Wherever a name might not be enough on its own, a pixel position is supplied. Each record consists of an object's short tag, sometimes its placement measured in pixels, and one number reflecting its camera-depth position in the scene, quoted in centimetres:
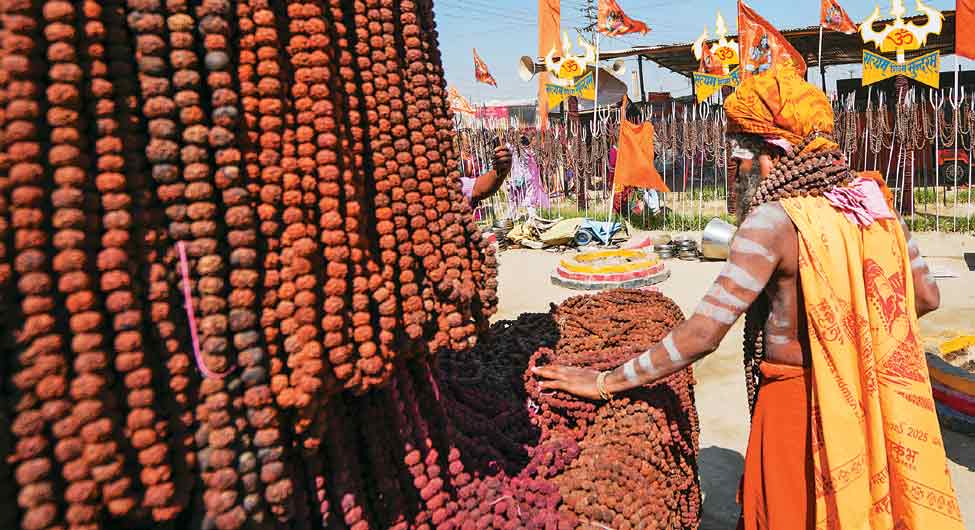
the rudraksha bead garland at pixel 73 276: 93
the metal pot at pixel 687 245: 1099
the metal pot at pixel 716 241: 1037
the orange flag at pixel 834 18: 1184
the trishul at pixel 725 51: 1351
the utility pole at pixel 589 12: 4484
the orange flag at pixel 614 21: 1364
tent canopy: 1373
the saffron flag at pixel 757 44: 1132
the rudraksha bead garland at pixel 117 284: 97
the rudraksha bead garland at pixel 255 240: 113
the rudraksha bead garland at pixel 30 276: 89
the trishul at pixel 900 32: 1122
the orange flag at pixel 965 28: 1031
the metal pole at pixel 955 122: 1167
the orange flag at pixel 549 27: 1410
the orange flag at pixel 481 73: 1933
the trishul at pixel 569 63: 1444
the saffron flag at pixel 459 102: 2102
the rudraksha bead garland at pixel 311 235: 118
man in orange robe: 182
